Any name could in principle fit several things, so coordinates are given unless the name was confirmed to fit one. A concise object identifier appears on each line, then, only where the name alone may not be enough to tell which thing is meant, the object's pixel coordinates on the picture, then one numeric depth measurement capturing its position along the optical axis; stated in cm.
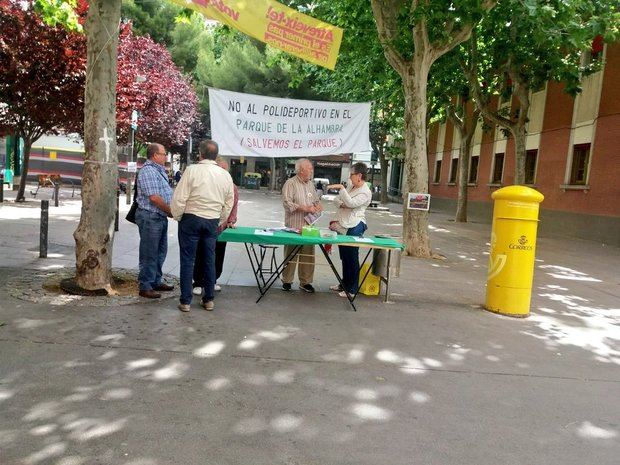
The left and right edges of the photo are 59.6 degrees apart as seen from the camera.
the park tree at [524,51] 969
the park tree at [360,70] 1284
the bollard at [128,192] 1945
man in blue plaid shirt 606
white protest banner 686
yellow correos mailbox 644
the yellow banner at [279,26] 642
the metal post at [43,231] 817
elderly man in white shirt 559
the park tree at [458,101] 1680
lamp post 1723
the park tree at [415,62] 1039
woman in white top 689
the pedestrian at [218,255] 618
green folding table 611
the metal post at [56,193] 1662
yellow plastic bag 717
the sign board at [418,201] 1048
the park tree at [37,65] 1446
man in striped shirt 684
